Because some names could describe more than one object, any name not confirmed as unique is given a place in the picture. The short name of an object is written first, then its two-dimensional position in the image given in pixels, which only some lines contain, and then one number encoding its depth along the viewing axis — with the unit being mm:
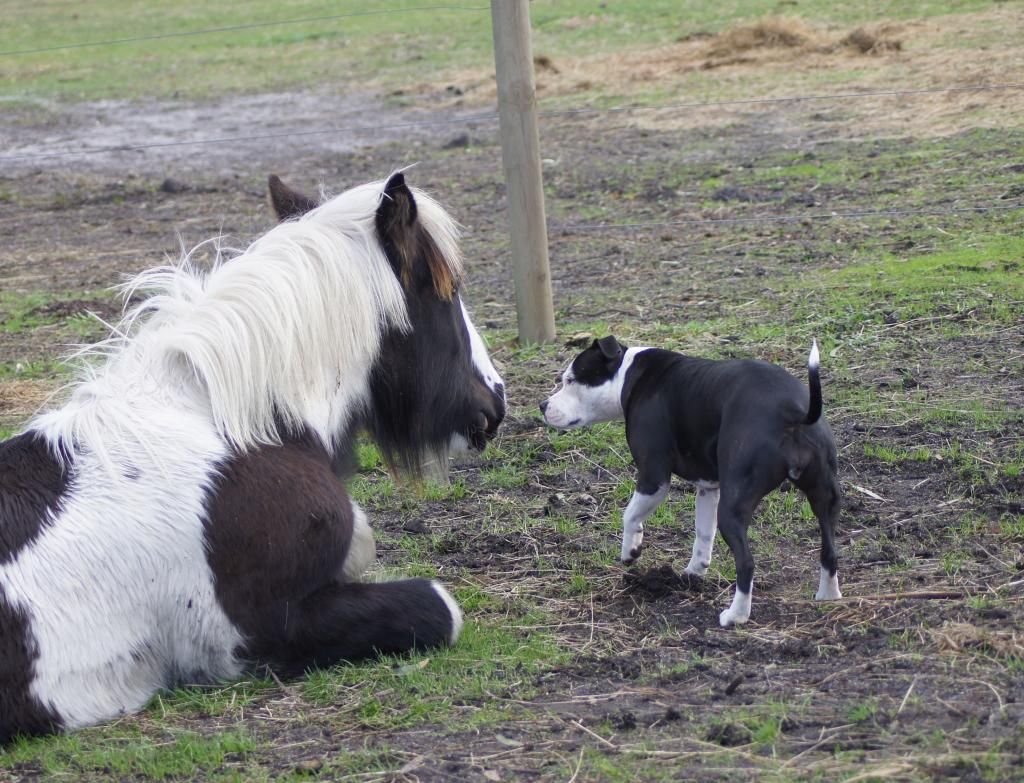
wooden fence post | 13891
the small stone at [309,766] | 6504
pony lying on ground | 7203
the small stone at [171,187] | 26484
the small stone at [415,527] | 10391
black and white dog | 7973
